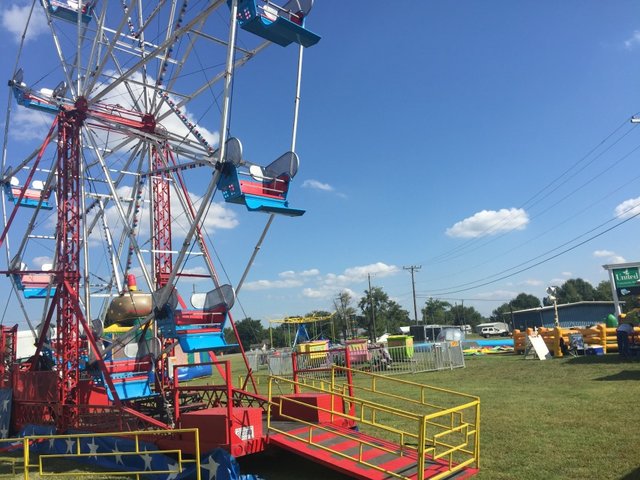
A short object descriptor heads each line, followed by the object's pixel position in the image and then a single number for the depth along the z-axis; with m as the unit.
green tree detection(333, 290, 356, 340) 85.56
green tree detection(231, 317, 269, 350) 116.69
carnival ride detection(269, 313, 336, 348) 52.28
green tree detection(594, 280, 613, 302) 136.45
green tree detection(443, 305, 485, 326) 150.66
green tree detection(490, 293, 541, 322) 173.50
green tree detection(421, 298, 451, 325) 145.75
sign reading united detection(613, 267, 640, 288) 29.94
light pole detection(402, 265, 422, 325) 70.58
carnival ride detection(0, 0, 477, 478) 10.02
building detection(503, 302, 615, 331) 77.25
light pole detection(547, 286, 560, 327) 30.43
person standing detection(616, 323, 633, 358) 21.39
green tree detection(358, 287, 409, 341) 87.06
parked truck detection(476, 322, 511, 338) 84.04
